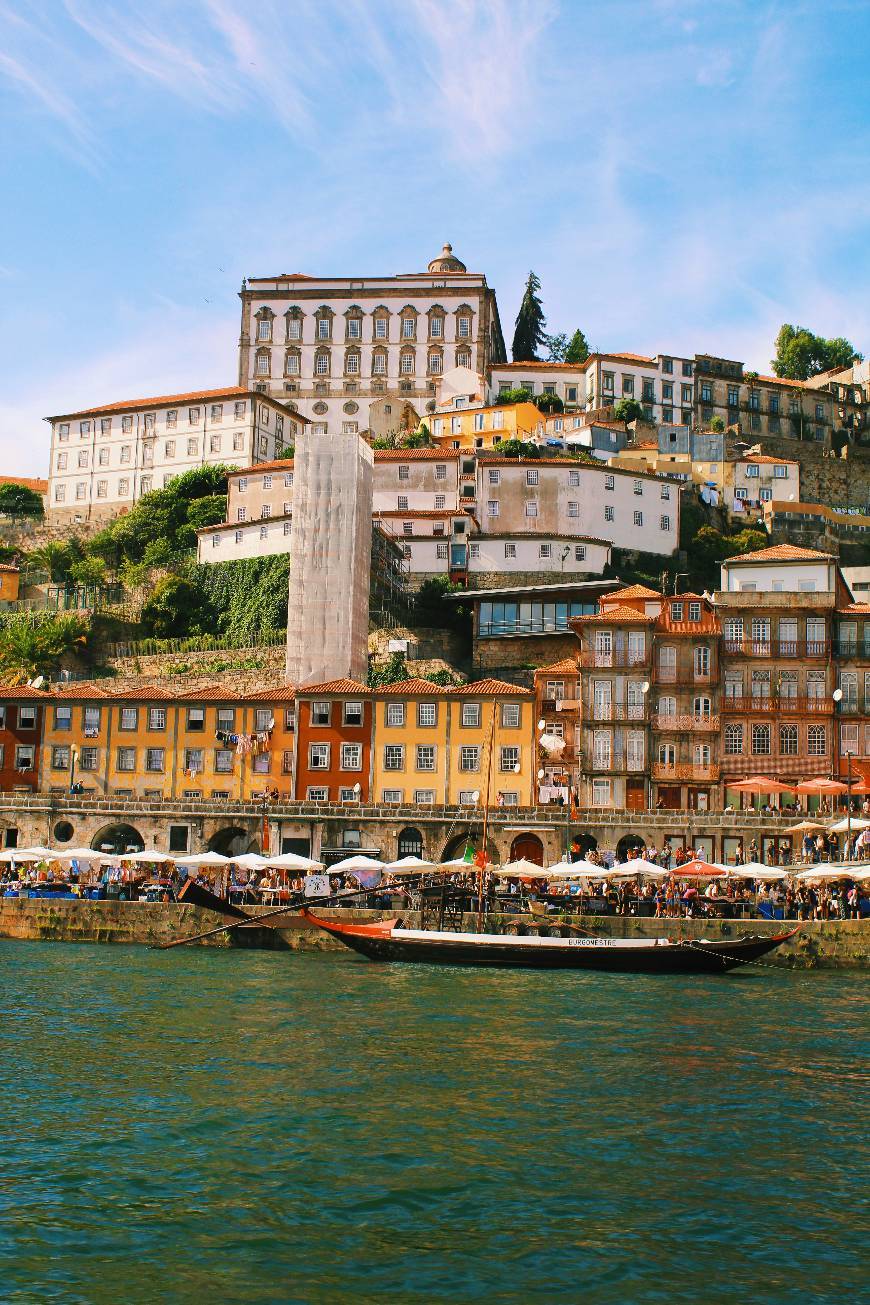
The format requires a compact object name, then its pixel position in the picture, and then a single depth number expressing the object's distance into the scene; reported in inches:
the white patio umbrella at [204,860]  2022.6
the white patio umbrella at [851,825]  1996.8
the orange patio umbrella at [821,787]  2214.6
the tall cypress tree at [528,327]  5187.0
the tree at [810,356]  5433.1
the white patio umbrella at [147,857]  2086.6
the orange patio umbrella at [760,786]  2257.6
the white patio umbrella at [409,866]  1993.1
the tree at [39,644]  3248.0
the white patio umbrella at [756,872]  1860.2
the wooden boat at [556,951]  1657.2
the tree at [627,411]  4298.7
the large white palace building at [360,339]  4707.2
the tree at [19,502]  4463.6
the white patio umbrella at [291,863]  2018.9
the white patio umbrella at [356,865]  1993.1
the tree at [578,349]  5088.6
